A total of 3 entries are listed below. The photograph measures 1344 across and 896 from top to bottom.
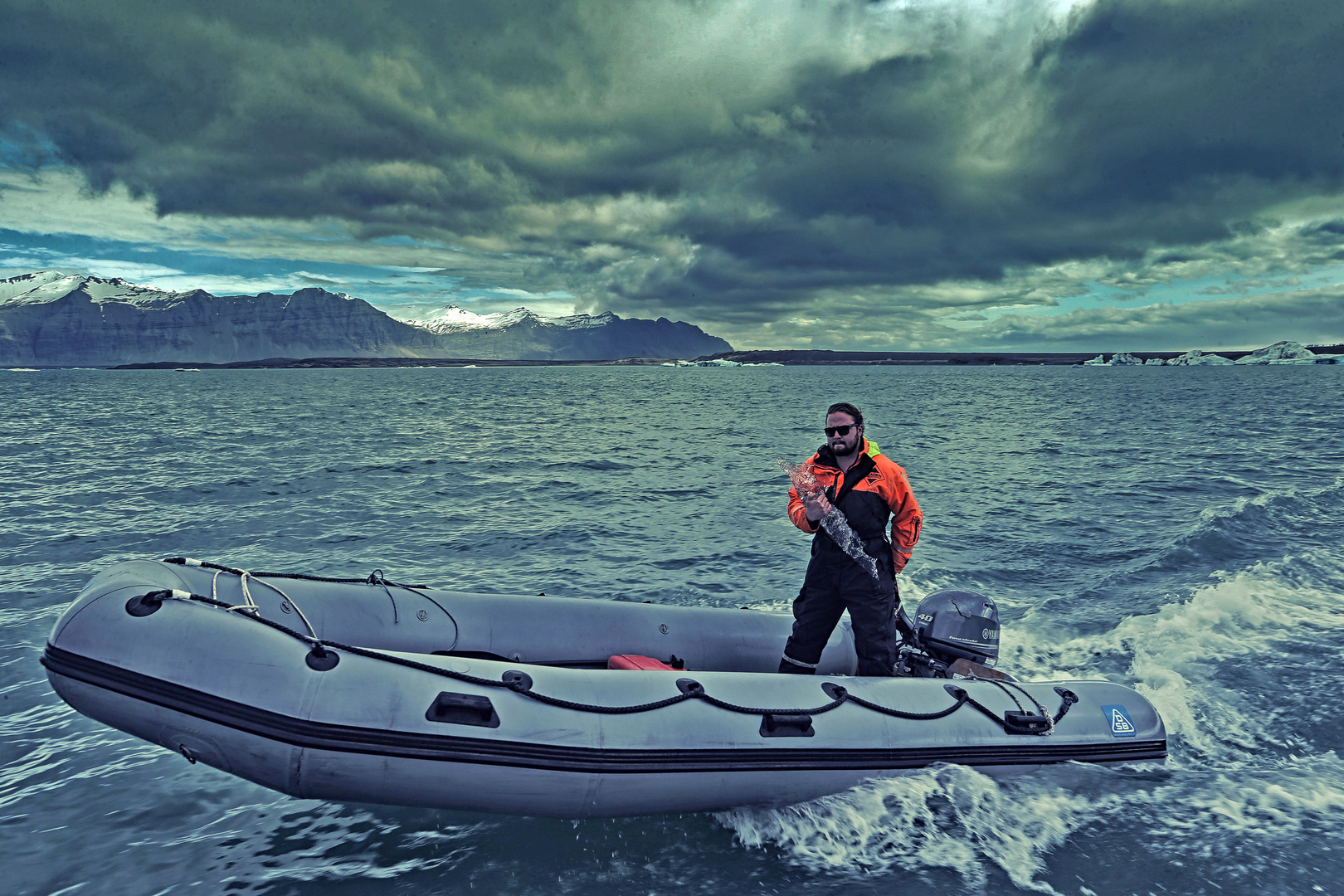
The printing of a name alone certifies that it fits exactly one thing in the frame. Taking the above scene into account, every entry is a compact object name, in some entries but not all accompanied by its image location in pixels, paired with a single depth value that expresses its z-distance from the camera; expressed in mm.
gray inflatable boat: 3066
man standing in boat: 3789
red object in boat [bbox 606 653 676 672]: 4406
